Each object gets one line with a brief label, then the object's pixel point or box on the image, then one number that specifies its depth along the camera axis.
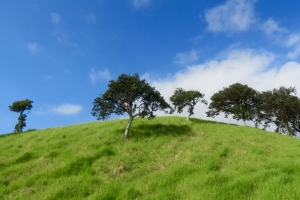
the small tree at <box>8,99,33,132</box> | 52.41
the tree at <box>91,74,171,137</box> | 29.22
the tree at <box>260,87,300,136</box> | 54.54
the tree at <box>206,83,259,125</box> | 53.16
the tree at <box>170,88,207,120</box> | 42.94
